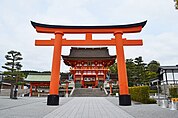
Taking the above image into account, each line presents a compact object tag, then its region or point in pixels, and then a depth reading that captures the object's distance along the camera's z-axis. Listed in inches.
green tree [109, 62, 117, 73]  2094.0
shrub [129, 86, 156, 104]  537.6
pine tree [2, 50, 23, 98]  898.1
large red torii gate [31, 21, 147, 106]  487.2
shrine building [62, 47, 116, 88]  1428.4
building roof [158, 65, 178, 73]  1156.7
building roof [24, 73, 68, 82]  1216.2
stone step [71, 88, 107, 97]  1179.2
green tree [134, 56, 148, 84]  1155.0
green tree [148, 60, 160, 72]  2026.9
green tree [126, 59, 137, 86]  1187.1
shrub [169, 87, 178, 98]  637.3
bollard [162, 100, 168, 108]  431.8
